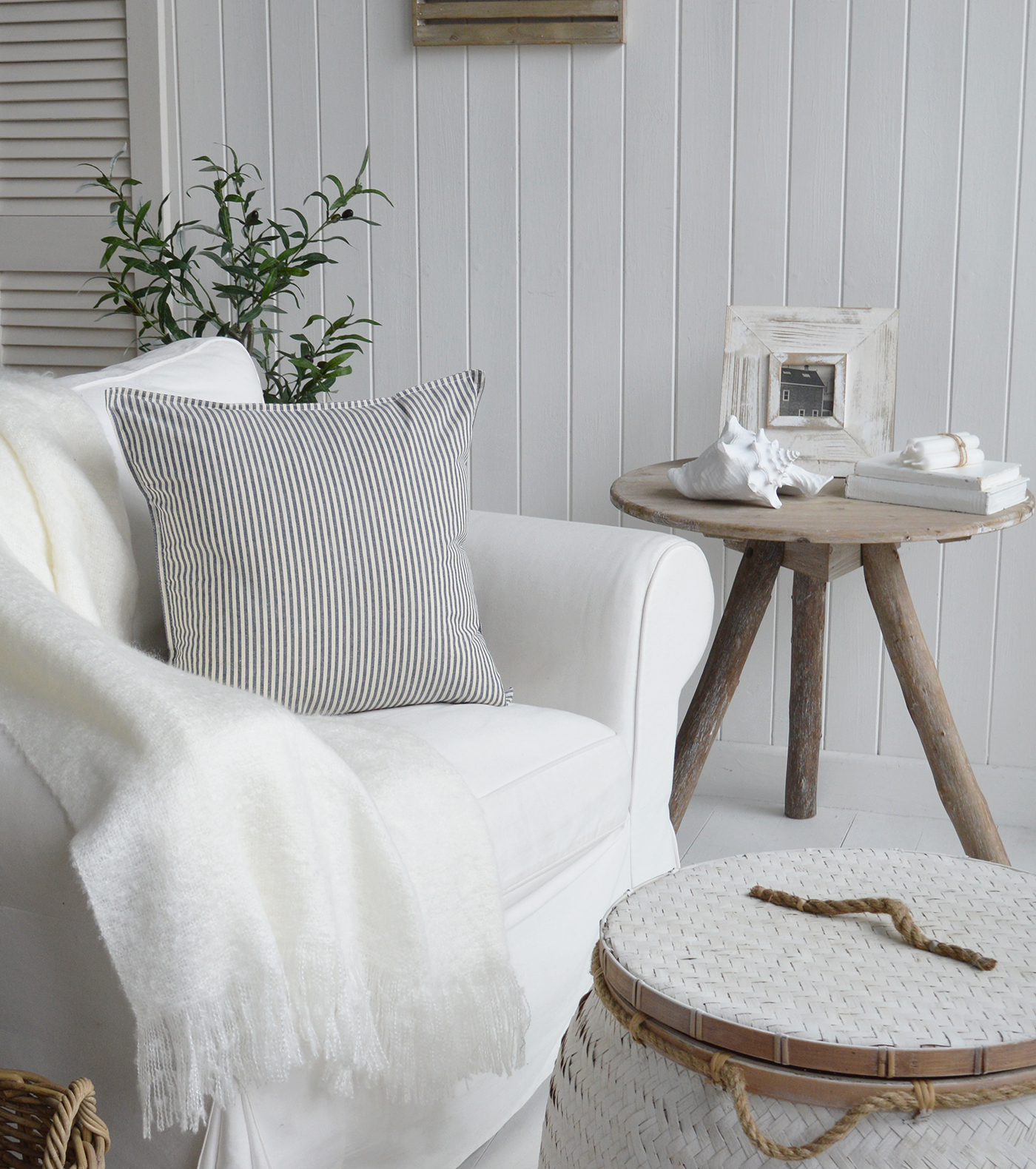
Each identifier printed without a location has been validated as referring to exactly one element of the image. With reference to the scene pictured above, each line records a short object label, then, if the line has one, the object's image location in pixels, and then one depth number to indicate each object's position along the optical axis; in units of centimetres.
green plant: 213
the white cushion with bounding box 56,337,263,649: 147
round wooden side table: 167
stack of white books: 172
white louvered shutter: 246
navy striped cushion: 134
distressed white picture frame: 197
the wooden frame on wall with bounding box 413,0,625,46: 213
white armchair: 102
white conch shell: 175
